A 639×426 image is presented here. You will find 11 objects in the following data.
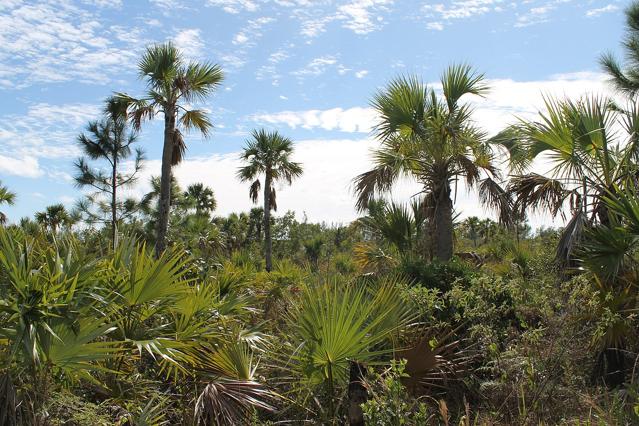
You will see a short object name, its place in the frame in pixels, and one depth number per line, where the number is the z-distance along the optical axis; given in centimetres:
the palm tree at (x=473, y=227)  4456
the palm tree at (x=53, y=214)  3138
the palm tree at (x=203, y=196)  3831
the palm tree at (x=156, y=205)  2861
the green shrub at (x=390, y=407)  408
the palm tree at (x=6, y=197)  2874
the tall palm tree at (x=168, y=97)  1622
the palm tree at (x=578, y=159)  720
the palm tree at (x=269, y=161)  2864
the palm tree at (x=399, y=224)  1309
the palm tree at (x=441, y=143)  1186
